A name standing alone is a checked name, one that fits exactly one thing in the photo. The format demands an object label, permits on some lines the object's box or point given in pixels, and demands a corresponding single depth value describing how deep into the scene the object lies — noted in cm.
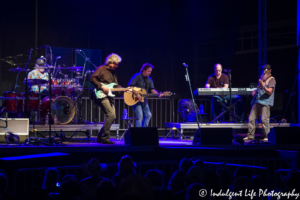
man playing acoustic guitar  1716
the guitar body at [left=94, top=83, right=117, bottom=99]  1494
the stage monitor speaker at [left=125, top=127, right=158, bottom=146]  1330
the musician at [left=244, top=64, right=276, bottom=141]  1702
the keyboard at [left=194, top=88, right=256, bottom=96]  1880
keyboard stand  1937
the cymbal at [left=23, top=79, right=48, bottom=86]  1739
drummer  1999
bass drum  1955
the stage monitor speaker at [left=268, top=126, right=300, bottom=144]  1381
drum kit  1927
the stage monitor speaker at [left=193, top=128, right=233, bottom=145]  1379
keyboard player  2029
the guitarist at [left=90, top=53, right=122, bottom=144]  1489
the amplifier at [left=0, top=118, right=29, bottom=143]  1667
